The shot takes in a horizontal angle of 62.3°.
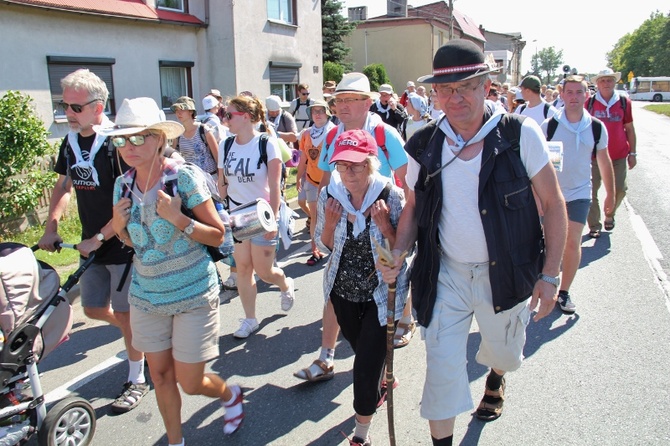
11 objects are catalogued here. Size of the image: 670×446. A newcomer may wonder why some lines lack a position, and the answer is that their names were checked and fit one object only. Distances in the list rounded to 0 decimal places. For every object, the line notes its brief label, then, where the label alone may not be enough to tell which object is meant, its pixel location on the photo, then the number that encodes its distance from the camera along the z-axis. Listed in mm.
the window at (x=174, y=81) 14488
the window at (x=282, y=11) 17531
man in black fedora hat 2584
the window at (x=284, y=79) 17750
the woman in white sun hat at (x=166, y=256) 2832
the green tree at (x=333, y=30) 30344
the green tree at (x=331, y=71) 28266
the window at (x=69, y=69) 11312
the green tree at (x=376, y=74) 34062
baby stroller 2846
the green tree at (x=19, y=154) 7570
